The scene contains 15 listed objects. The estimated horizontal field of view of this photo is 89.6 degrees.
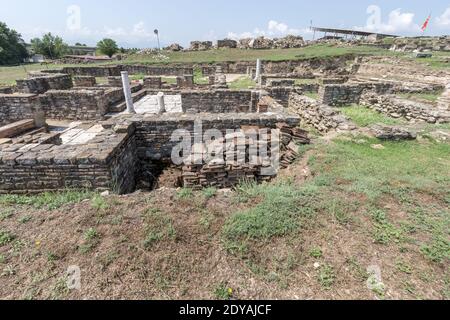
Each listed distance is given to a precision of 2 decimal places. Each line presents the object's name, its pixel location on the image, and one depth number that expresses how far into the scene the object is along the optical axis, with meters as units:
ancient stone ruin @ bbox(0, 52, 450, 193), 4.53
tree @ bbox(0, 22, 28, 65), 46.94
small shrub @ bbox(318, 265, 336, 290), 2.59
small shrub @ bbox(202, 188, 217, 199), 4.04
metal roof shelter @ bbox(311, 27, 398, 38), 68.34
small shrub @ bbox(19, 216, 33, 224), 3.49
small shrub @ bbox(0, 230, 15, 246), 3.12
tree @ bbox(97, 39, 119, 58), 52.25
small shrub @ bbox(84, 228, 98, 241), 3.12
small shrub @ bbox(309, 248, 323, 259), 2.91
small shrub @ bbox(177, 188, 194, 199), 3.97
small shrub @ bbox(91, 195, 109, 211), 3.63
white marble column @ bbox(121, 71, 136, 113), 10.99
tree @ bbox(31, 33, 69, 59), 57.43
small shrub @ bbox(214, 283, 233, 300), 2.52
